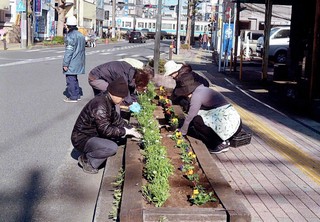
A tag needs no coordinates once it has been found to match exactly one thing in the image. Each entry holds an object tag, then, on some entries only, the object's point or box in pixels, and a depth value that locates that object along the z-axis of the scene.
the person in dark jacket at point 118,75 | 8.14
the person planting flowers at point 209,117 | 7.08
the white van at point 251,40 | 33.53
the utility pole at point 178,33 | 35.38
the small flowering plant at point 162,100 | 9.89
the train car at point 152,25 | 83.19
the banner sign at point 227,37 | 23.77
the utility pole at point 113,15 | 73.88
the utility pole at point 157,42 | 15.16
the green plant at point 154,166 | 4.59
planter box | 4.23
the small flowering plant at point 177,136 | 7.04
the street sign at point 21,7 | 39.72
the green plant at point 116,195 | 4.58
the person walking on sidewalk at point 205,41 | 57.66
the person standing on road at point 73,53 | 12.07
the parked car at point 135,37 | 66.88
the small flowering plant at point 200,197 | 4.58
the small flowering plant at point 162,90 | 11.45
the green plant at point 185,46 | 49.78
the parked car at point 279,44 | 31.78
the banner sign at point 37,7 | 48.92
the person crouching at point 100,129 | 6.27
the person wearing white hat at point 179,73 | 8.08
